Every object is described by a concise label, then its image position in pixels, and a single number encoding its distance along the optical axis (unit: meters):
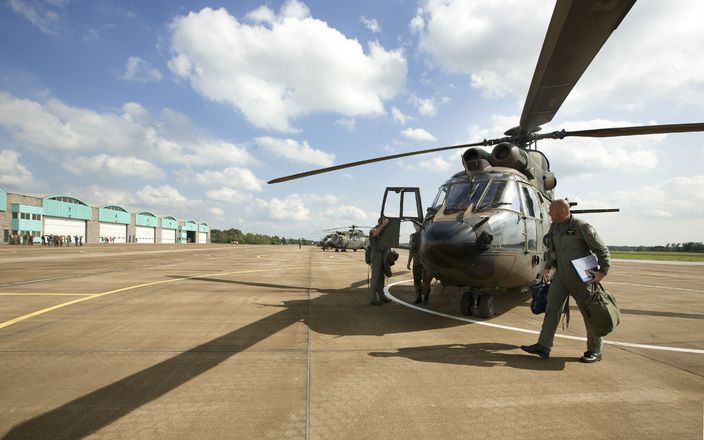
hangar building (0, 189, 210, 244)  58.84
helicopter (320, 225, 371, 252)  43.08
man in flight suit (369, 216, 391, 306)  8.32
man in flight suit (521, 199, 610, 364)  4.50
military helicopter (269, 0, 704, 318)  4.60
